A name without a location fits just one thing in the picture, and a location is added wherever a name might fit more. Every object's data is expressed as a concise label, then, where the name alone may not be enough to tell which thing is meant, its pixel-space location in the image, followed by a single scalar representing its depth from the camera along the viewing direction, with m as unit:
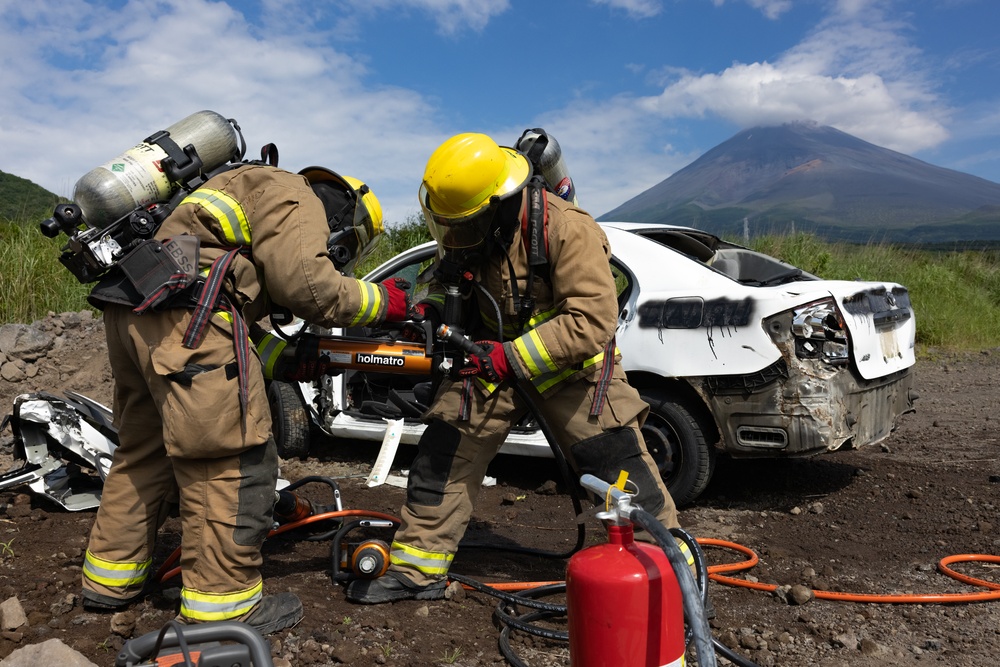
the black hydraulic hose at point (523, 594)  2.79
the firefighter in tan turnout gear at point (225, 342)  2.55
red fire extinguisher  1.76
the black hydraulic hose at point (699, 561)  2.04
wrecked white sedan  3.77
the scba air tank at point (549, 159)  3.59
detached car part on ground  3.96
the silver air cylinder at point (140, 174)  2.64
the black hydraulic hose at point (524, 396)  2.85
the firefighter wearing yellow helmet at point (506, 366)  2.79
